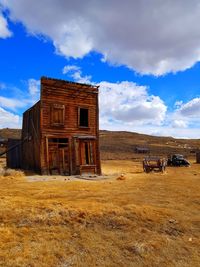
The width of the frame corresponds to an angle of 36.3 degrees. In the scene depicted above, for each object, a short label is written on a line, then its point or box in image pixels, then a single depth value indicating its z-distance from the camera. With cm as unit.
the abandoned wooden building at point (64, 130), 2516
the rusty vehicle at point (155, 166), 2954
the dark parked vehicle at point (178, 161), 4028
